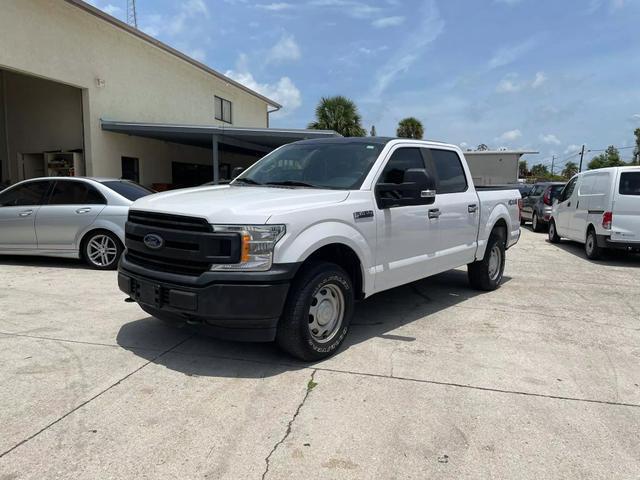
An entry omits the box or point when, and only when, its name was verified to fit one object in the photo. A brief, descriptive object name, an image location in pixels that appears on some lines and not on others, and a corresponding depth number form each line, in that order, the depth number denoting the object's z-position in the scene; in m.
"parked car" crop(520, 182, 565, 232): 15.27
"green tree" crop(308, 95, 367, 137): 27.92
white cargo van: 9.40
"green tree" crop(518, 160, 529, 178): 84.84
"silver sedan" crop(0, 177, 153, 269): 7.93
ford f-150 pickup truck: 3.66
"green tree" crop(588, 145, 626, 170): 60.66
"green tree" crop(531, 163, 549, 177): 90.81
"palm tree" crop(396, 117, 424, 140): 39.22
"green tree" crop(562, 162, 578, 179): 78.30
